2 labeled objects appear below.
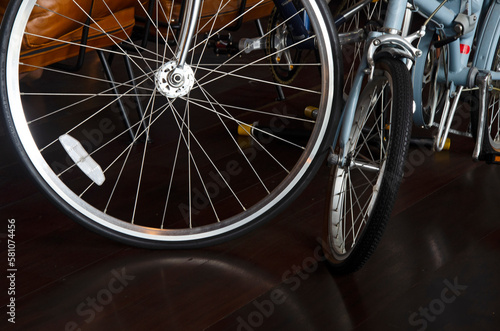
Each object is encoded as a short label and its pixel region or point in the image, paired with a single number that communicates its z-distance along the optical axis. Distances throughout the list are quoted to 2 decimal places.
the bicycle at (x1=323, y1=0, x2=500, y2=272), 2.35
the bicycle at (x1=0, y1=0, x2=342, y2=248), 2.44
